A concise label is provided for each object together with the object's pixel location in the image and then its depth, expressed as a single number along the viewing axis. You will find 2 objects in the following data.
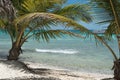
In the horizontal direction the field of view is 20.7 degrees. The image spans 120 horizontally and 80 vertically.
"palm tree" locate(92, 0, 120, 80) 7.97
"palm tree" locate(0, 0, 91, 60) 11.17
